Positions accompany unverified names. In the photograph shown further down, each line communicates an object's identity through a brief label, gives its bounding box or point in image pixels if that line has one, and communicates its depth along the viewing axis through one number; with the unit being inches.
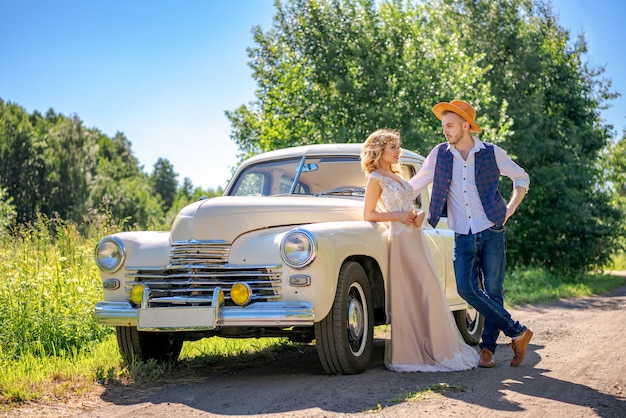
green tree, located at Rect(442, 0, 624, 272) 900.0
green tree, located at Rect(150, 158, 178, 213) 4650.6
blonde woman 237.5
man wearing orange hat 233.0
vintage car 209.8
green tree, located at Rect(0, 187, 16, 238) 362.9
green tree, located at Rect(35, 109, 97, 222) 1980.8
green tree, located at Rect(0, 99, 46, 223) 1914.4
